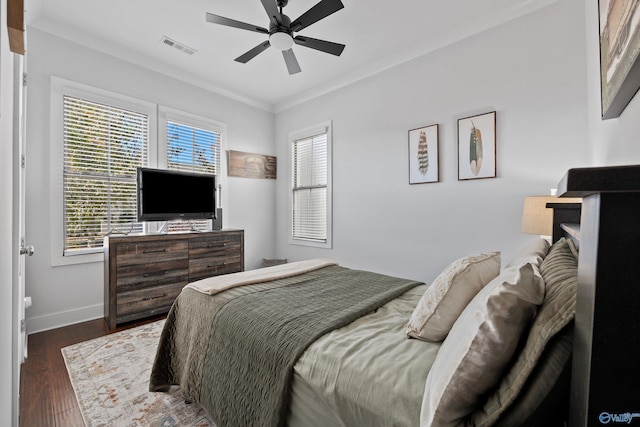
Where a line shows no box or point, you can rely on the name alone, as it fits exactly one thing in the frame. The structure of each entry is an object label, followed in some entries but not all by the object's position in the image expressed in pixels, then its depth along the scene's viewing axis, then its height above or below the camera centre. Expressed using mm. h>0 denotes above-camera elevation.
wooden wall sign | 4469 +784
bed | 648 -513
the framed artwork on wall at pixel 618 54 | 866 +560
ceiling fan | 2164 +1541
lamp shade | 2018 -39
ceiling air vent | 3152 +1908
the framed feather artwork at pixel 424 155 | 3158 +637
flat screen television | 3213 +220
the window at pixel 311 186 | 4355 +414
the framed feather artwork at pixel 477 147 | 2777 +645
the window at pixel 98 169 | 3037 +504
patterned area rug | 1662 -1182
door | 1470 +253
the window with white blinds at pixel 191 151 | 3814 +869
